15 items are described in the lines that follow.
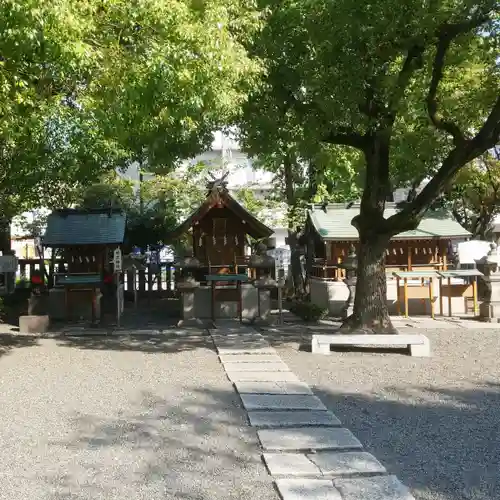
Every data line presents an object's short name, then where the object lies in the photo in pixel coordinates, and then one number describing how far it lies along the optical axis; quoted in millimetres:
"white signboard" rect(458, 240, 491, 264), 17047
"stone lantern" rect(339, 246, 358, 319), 15820
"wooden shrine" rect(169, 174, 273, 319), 15742
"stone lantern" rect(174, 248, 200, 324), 15258
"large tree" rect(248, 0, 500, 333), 9742
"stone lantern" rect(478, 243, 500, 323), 15312
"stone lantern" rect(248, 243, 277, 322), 15523
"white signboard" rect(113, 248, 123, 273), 14688
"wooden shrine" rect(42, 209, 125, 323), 15758
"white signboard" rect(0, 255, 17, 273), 17625
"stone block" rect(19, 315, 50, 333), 13836
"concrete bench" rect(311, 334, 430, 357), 10562
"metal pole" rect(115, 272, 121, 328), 14703
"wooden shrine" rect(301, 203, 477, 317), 16766
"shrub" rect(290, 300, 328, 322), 15852
